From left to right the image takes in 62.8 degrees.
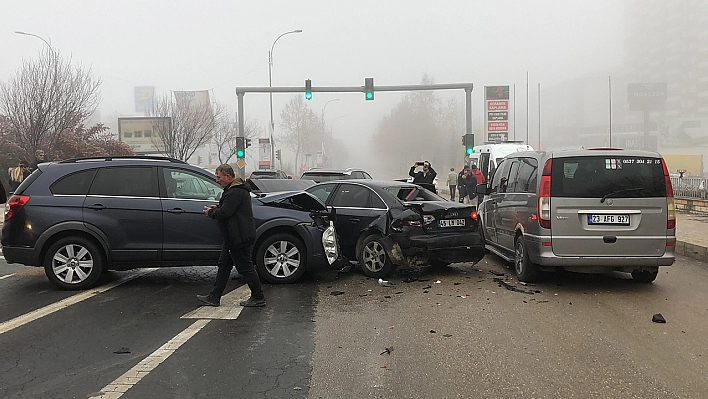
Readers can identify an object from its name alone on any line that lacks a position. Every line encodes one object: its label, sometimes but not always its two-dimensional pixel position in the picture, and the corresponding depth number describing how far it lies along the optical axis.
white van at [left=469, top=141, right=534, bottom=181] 23.33
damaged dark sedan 8.32
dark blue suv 7.62
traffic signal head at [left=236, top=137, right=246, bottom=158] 25.66
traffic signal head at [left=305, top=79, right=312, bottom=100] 25.92
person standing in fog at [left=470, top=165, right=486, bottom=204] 20.59
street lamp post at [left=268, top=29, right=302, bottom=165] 40.17
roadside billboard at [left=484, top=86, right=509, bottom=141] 44.75
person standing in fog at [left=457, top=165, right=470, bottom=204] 21.09
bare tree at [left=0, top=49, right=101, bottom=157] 20.00
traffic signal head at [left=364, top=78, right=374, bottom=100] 25.87
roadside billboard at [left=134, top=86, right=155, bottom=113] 130.00
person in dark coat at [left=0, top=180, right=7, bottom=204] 7.74
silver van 7.35
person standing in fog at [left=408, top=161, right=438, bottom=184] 16.75
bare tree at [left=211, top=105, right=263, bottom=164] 50.89
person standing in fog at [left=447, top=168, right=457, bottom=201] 25.81
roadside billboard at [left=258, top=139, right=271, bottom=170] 42.53
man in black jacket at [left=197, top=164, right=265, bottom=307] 6.62
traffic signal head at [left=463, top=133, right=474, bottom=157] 26.44
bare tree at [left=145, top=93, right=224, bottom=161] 36.19
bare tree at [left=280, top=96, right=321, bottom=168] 86.88
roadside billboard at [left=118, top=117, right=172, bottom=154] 51.71
